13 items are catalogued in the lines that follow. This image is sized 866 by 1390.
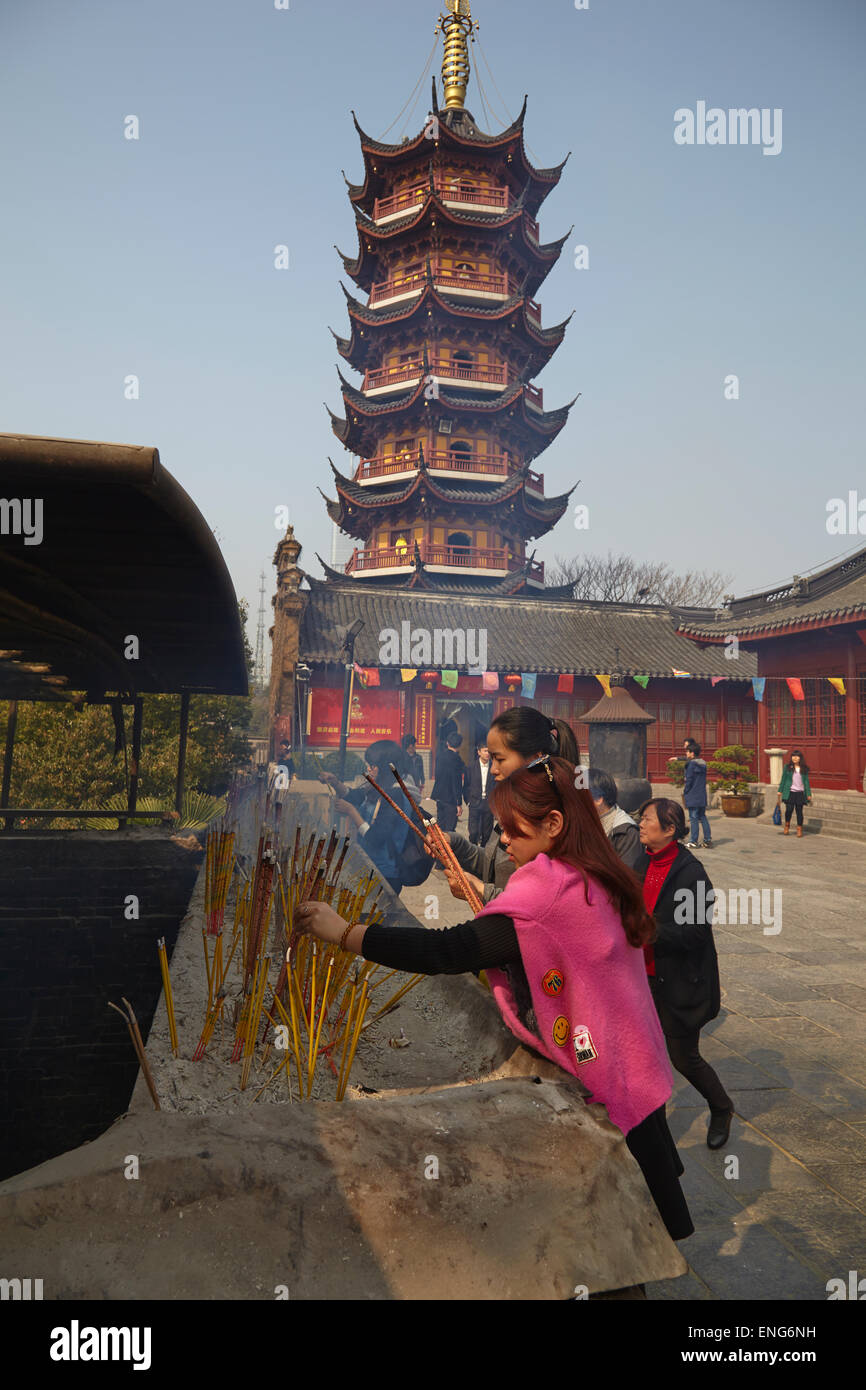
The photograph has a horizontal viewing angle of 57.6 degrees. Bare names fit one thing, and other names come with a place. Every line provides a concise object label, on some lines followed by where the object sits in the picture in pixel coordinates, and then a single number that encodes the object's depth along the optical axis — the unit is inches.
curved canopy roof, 65.5
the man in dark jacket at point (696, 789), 460.8
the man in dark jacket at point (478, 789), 283.3
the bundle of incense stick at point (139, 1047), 67.2
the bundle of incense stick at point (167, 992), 79.3
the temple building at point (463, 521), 821.2
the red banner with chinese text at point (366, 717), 823.1
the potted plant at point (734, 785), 637.3
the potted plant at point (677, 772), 745.6
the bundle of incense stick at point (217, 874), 132.2
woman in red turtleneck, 116.4
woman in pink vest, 60.0
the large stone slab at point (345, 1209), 49.3
